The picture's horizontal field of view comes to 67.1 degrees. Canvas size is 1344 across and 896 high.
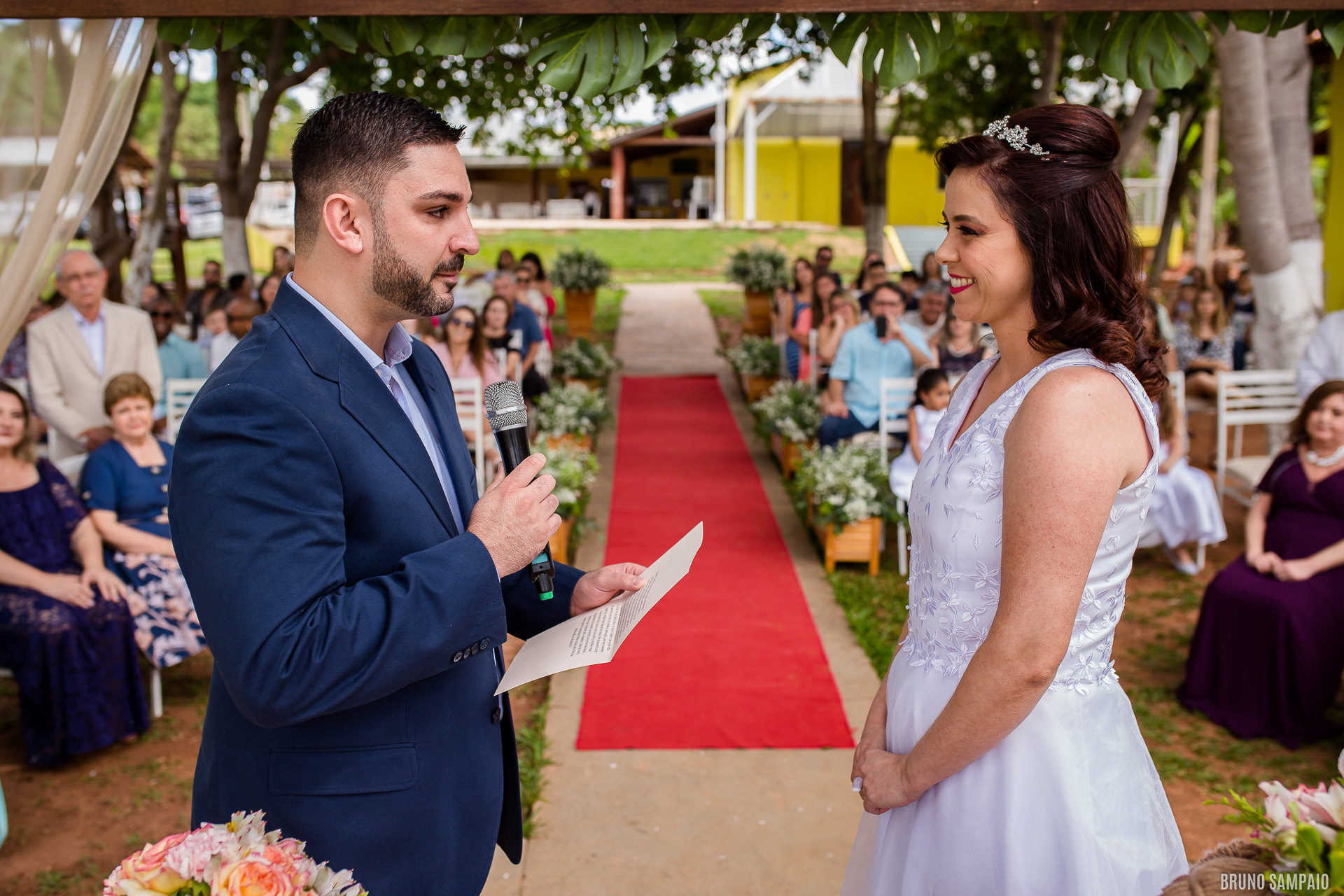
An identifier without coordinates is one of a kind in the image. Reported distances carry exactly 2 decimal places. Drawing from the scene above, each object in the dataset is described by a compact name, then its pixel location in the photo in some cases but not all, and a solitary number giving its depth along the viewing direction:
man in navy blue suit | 1.43
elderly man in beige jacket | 5.94
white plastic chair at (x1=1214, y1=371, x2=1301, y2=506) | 7.03
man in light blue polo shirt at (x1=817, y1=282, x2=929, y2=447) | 7.92
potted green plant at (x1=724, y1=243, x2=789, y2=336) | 15.06
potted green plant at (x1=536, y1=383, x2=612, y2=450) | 8.43
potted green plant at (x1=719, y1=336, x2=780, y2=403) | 11.75
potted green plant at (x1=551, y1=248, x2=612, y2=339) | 15.43
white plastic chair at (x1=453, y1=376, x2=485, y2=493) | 7.25
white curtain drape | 2.61
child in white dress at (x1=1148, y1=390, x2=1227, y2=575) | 6.56
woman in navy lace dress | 4.23
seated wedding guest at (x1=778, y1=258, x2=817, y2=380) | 10.52
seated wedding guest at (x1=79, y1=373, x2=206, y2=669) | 4.63
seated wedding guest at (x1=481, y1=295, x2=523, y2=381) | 8.74
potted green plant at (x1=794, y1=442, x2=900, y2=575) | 6.56
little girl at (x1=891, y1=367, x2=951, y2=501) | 6.62
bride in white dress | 1.58
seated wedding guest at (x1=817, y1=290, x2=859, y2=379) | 8.94
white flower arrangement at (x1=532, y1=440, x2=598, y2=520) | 6.57
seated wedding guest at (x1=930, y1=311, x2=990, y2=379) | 7.64
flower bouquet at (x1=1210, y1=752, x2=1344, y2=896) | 1.21
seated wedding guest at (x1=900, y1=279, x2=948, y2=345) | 9.50
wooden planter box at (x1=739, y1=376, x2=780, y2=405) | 11.82
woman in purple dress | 4.52
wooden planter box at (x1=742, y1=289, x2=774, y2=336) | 15.33
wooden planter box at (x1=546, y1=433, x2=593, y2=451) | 8.00
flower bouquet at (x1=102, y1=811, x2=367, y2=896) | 1.31
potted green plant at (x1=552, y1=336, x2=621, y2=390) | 11.49
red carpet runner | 4.59
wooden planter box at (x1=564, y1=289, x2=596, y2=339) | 15.57
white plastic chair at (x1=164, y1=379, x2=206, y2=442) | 6.87
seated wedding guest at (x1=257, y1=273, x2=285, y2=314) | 8.98
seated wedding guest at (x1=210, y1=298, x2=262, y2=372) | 8.37
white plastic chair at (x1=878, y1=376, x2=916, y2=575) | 7.31
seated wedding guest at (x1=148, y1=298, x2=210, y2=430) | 7.84
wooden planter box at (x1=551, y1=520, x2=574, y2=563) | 6.52
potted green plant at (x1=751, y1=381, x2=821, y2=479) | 8.77
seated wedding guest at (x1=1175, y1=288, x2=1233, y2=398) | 10.38
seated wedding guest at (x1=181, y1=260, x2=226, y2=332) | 12.24
